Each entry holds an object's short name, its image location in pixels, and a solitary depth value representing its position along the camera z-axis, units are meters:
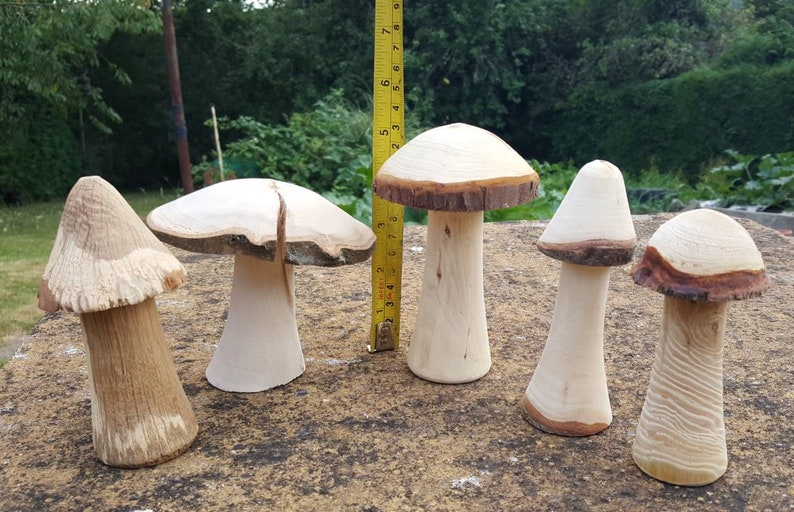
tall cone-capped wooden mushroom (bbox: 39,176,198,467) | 0.22
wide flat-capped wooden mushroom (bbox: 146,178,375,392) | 0.25
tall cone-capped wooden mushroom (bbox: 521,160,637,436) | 0.24
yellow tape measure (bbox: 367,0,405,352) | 0.33
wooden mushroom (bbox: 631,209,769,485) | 0.20
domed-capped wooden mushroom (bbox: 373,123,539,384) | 0.26
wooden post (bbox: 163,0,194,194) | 1.12
